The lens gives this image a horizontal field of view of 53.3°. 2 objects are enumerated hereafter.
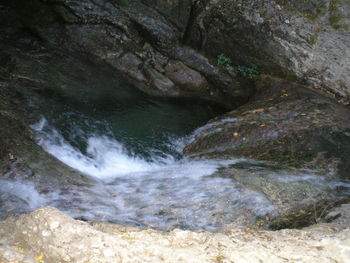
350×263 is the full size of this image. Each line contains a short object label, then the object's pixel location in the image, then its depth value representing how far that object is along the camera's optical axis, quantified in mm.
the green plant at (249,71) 7934
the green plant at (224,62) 8148
